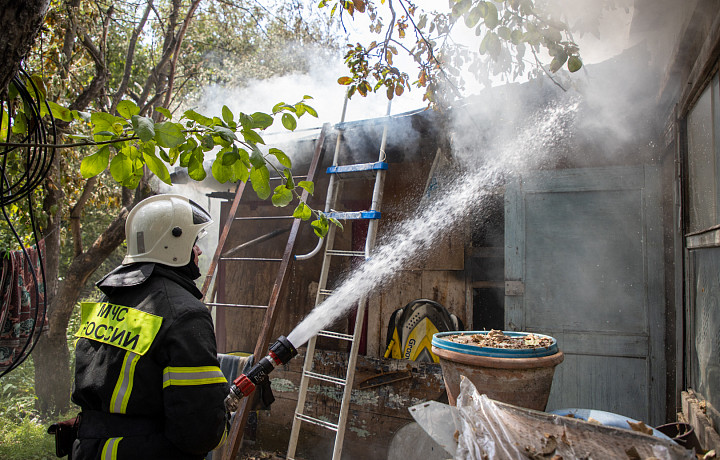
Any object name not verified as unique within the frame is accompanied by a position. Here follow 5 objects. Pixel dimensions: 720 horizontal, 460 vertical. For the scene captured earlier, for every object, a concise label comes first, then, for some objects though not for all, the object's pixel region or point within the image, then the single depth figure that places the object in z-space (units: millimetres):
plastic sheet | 1648
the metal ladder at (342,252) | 4008
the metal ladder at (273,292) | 3756
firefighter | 1914
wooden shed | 2613
